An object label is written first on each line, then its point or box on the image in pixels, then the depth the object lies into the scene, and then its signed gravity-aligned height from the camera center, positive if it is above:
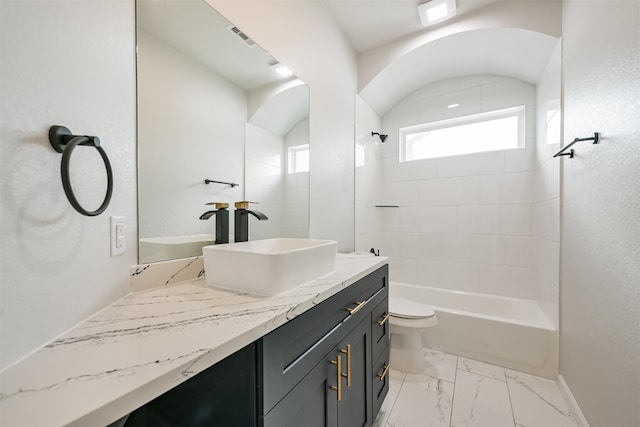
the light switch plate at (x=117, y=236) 0.78 -0.07
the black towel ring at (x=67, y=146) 0.56 +0.15
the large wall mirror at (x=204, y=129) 0.95 +0.39
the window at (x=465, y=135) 2.49 +0.81
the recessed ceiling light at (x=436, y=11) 1.92 +1.54
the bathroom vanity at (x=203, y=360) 0.39 -0.28
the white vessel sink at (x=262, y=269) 0.83 -0.19
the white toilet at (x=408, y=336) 1.88 -0.91
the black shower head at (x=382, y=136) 2.85 +0.84
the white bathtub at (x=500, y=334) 1.83 -0.92
